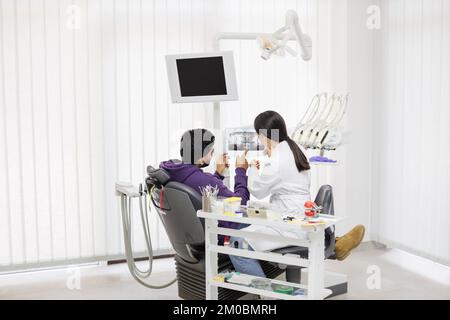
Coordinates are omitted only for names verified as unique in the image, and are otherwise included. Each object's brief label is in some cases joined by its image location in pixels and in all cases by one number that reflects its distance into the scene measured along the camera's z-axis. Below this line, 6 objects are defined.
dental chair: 2.68
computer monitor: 2.93
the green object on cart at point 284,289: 2.49
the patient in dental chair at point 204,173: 2.72
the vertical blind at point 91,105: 3.57
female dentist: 2.73
